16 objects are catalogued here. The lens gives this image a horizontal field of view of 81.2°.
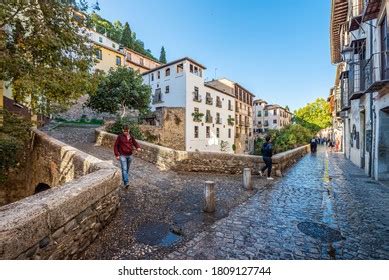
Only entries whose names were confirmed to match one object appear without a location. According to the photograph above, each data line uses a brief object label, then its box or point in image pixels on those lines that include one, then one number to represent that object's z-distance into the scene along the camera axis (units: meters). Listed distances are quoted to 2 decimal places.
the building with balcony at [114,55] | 28.81
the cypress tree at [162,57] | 42.16
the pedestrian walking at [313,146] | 22.14
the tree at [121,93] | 17.81
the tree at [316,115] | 38.52
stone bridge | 2.92
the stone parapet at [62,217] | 2.01
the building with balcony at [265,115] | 54.97
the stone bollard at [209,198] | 4.53
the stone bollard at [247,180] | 6.44
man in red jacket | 5.58
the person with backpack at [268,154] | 7.66
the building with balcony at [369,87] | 7.32
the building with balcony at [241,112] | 34.68
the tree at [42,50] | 5.48
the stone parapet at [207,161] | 8.40
